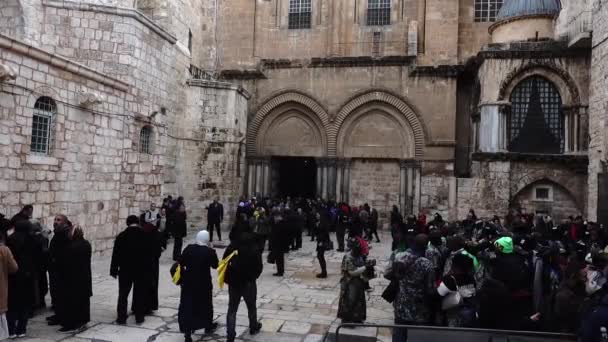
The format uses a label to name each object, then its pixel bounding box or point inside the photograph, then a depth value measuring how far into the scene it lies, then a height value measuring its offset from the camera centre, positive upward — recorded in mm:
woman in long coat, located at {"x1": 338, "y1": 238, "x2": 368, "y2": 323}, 6648 -1456
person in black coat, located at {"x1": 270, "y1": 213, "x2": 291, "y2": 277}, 10734 -1302
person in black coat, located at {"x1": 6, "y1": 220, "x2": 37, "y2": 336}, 5887 -1373
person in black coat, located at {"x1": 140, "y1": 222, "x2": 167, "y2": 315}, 6850 -1285
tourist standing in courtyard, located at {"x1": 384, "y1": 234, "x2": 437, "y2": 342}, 5035 -1083
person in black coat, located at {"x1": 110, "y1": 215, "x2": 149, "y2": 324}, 6641 -1280
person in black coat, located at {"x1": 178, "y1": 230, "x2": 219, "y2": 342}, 5953 -1318
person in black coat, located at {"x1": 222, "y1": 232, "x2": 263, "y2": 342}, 5992 -1171
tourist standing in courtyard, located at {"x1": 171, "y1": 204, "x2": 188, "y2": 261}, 11677 -1223
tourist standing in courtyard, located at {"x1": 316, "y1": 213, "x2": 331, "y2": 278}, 10438 -1328
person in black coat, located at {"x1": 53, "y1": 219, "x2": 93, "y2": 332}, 6281 -1430
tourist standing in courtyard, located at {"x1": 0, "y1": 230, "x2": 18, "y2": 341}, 5375 -1183
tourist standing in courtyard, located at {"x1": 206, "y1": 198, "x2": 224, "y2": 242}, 14883 -1058
